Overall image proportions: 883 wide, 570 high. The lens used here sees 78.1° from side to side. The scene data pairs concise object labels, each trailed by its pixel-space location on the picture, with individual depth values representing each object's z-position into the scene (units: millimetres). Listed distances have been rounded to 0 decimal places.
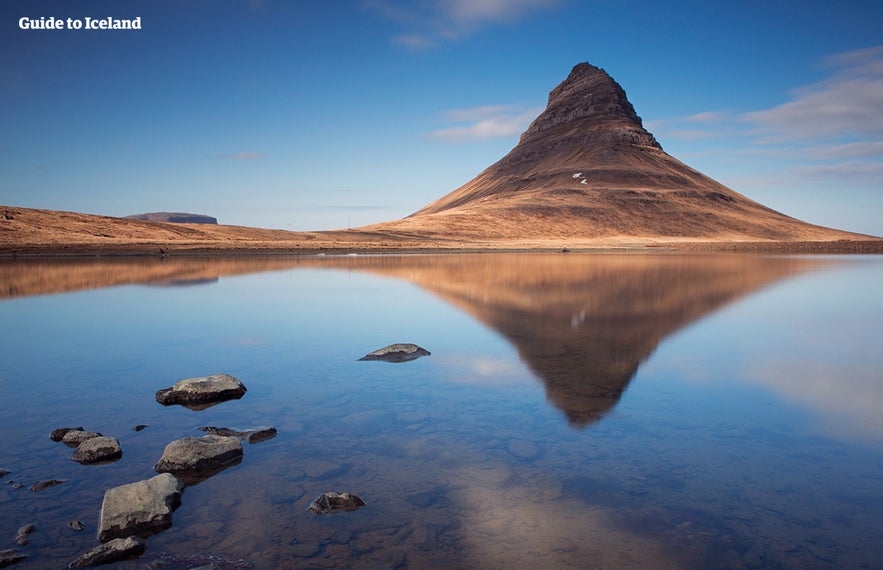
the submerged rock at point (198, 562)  5020
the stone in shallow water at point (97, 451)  7211
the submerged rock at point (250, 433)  8102
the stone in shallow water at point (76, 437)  7822
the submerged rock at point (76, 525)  5594
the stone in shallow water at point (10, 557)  5023
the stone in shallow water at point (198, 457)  6938
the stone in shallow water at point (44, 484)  6461
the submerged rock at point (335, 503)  5992
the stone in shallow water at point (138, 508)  5527
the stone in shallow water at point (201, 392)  9859
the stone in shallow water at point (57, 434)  8039
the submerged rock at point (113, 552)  5052
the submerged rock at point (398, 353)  13234
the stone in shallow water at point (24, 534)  5373
